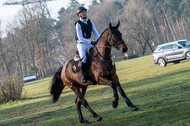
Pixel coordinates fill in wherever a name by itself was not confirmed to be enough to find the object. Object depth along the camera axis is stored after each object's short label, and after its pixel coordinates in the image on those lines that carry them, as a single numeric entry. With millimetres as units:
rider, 17673
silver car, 48906
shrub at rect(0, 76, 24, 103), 43375
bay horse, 15936
